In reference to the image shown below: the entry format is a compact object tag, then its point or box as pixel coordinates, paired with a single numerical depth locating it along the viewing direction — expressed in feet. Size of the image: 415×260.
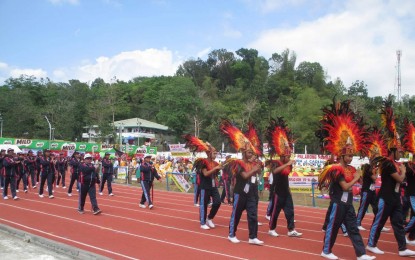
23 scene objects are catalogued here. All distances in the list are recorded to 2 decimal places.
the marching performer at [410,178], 27.12
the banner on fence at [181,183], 68.34
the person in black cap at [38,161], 58.67
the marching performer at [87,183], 40.50
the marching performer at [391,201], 23.76
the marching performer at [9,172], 50.04
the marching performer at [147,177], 45.39
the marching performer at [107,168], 57.57
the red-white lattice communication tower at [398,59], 143.29
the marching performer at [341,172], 22.57
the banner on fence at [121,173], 89.22
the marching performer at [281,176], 29.89
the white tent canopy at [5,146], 106.18
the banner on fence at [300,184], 59.00
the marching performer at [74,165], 52.07
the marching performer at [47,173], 55.24
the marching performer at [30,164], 61.77
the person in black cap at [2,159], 53.57
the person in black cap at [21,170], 53.29
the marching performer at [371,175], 29.22
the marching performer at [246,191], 27.02
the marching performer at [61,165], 69.05
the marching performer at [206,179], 33.19
